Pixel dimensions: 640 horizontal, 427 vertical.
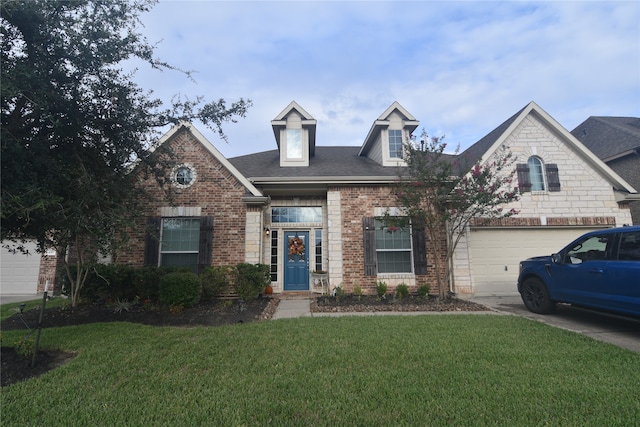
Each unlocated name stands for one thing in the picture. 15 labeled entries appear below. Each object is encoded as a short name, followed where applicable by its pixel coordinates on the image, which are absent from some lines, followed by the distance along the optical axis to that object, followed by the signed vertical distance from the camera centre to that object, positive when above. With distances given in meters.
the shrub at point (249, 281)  7.99 -0.61
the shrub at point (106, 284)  7.54 -0.61
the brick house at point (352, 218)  8.86 +1.22
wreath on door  9.80 +0.36
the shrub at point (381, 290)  8.47 -0.96
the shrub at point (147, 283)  7.52 -0.59
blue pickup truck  4.82 -0.39
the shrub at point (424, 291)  8.35 -0.99
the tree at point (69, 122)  3.76 +2.07
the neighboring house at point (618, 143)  12.28 +5.06
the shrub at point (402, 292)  8.55 -1.03
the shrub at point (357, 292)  8.54 -1.01
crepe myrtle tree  7.52 +1.61
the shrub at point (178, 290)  6.72 -0.70
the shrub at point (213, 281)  7.99 -0.59
